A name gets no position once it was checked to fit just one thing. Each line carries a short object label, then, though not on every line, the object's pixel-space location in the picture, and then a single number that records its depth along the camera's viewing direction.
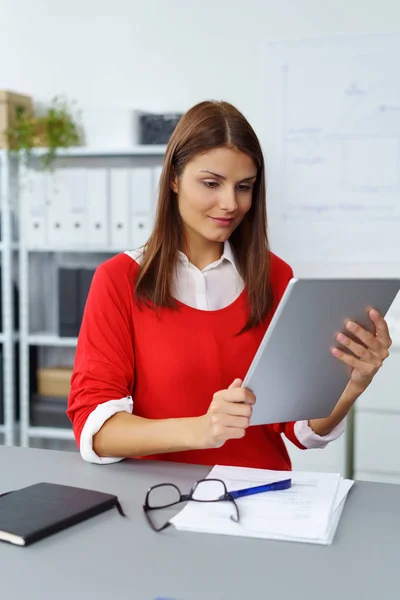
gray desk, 0.87
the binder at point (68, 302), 3.12
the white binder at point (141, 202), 2.96
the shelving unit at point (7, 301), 3.20
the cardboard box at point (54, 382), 3.22
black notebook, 1.01
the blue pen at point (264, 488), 1.15
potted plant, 3.16
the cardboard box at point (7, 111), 3.15
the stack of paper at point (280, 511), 1.03
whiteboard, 3.04
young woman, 1.43
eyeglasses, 1.12
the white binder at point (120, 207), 2.98
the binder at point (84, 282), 3.09
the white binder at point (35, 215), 3.12
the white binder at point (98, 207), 3.00
